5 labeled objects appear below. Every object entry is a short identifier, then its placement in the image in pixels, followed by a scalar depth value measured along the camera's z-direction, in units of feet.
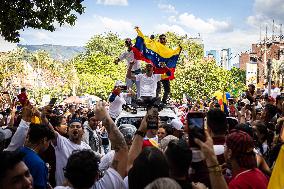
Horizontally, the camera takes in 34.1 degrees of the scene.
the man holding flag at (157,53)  39.04
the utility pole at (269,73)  45.81
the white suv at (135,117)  26.04
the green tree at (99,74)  217.36
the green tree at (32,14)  31.68
